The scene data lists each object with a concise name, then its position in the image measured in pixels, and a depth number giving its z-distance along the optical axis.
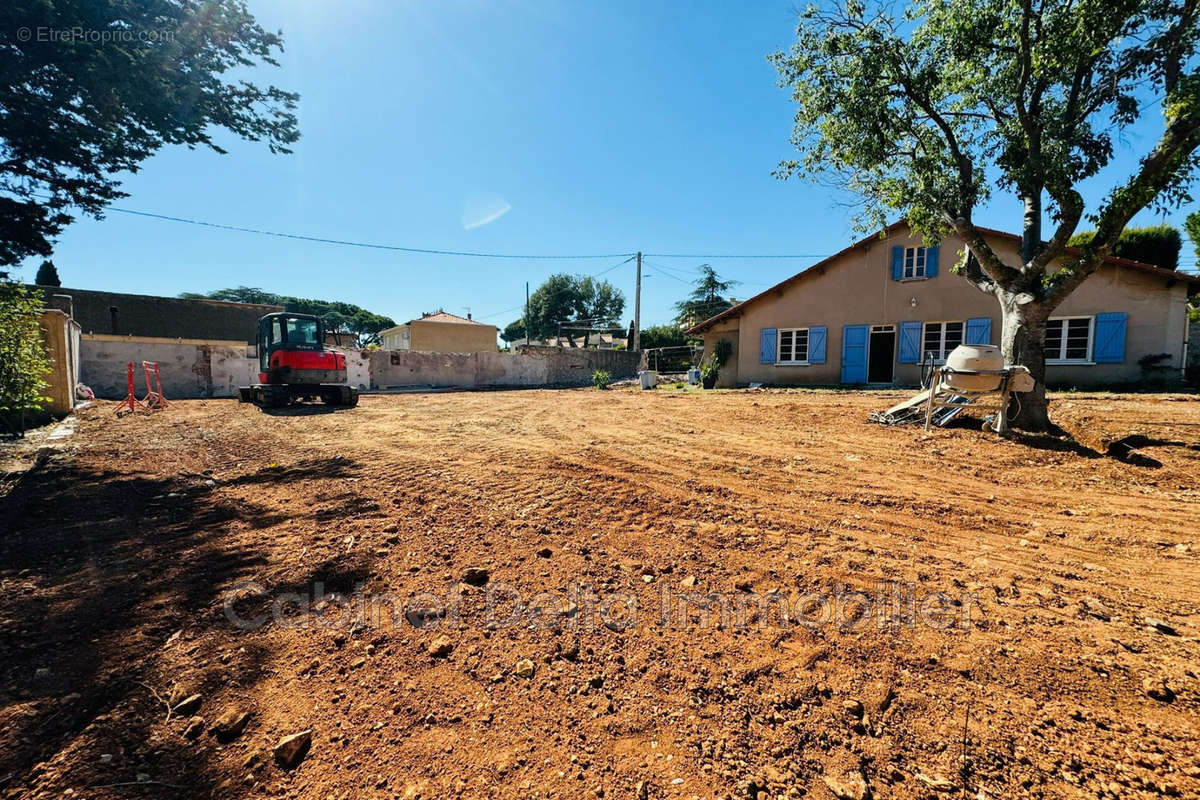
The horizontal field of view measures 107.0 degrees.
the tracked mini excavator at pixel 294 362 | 11.62
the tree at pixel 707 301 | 40.47
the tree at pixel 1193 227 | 12.47
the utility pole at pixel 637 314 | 26.39
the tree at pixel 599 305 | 49.34
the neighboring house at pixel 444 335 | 35.22
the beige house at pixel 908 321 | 12.07
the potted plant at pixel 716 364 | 18.94
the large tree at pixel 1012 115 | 5.66
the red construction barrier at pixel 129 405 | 11.31
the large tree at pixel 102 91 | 4.88
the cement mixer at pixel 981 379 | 6.11
